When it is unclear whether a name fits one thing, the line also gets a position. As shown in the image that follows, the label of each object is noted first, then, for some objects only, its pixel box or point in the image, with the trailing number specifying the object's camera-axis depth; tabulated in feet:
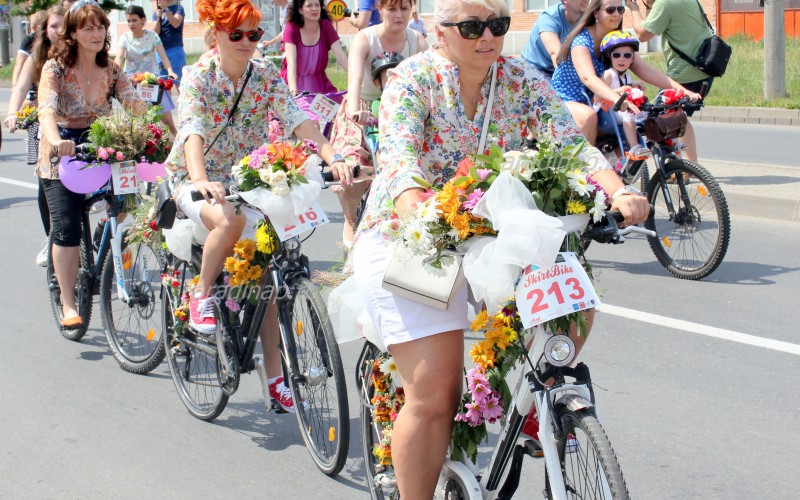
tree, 222.89
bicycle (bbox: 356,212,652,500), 19.30
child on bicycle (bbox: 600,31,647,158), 51.83
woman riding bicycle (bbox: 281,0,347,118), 63.82
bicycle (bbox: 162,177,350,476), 30.09
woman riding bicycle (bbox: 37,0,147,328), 43.24
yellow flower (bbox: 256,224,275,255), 31.67
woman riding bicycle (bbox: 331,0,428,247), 51.11
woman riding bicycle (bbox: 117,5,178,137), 90.58
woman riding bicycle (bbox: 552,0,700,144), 51.83
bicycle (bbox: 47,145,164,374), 41.27
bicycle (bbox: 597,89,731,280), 49.06
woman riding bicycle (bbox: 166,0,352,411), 32.73
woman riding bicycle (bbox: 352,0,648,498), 22.39
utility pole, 110.32
